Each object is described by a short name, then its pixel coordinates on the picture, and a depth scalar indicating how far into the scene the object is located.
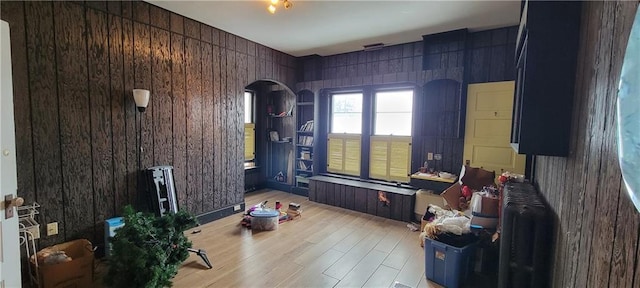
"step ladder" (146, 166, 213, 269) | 3.04
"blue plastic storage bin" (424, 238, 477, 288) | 2.31
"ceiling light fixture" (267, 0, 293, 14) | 2.47
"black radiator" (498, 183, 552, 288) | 1.56
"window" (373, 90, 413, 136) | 4.38
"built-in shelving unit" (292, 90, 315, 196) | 5.30
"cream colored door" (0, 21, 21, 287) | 1.46
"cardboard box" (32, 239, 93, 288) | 2.10
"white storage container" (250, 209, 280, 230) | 3.52
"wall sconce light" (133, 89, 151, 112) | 2.88
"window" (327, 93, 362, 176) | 4.86
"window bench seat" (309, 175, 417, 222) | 3.94
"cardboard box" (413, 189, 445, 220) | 3.70
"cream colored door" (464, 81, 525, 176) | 3.30
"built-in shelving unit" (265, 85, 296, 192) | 5.61
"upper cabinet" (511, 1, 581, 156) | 1.27
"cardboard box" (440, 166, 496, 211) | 3.32
